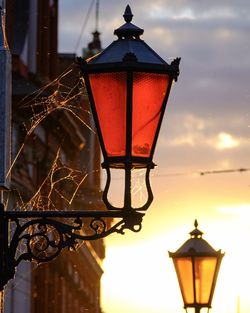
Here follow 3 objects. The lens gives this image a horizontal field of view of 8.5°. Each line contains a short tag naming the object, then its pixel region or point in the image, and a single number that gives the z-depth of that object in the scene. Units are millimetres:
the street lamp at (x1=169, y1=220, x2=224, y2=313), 17297
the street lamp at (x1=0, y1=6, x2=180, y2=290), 10188
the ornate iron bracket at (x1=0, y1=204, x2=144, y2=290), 10141
